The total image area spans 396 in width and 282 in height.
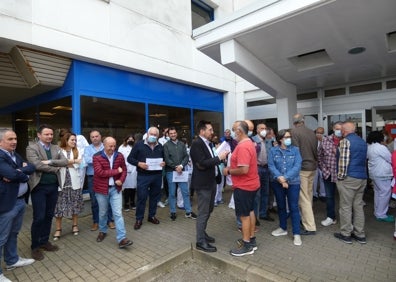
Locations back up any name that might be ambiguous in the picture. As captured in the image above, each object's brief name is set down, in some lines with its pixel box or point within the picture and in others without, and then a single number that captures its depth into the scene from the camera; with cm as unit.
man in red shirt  352
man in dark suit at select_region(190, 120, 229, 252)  380
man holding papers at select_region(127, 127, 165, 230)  482
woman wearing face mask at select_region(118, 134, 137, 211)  600
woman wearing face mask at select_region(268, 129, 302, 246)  398
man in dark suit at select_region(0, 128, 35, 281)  302
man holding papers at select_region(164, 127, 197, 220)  525
